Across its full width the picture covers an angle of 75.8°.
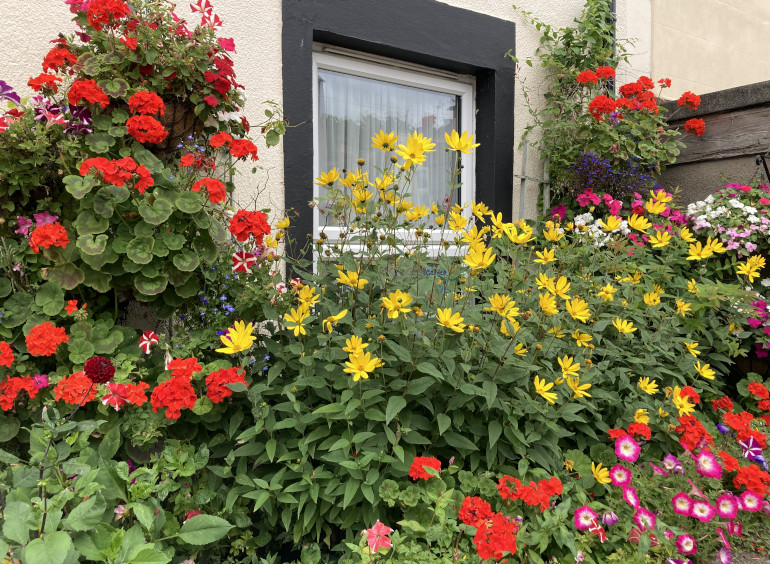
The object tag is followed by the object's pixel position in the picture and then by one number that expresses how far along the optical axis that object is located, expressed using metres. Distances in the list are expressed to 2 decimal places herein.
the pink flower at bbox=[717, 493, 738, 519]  1.71
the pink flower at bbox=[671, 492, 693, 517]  1.71
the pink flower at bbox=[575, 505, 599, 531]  1.56
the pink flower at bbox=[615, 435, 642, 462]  1.81
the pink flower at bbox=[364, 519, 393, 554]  1.39
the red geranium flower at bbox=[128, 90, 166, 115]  1.89
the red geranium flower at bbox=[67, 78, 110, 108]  1.83
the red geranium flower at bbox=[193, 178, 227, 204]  1.83
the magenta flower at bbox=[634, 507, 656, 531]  1.60
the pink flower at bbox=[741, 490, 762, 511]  1.84
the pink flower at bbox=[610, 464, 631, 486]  1.77
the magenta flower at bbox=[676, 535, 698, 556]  1.59
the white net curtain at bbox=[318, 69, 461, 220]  3.16
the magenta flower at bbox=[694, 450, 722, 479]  1.83
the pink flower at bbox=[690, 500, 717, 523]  1.67
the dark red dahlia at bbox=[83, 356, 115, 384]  1.64
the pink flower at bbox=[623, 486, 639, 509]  1.64
